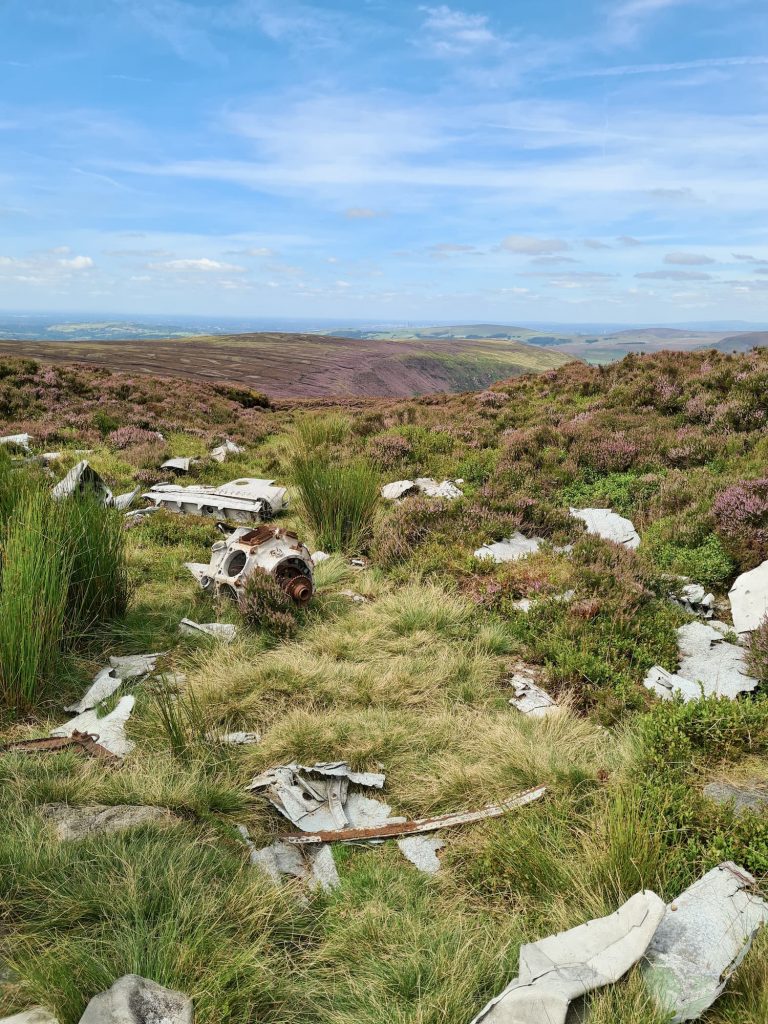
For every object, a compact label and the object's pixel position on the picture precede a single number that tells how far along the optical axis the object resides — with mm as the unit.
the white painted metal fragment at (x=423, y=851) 3277
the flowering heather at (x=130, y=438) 14828
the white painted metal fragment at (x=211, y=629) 5652
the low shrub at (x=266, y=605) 5785
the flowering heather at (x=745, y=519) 6855
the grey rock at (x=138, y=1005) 1927
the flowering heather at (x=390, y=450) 11969
